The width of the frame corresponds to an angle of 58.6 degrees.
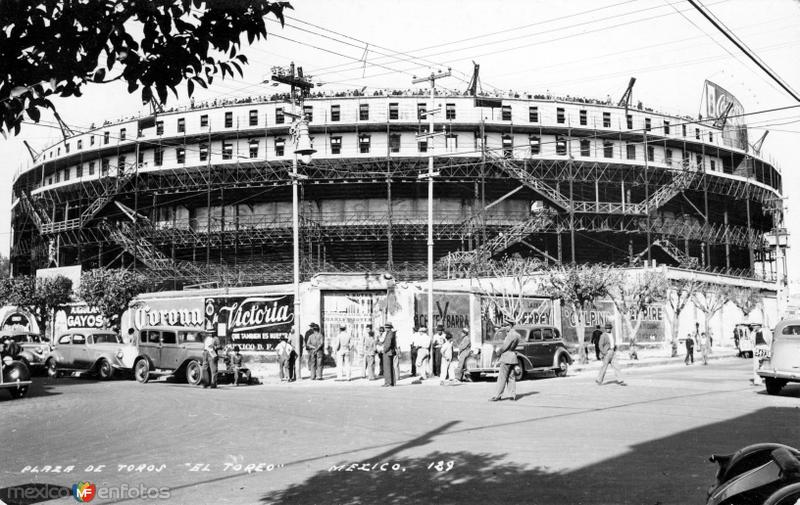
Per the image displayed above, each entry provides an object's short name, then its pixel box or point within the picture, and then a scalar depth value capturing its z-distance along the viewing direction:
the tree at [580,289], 30.86
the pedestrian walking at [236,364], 20.73
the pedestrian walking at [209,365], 19.70
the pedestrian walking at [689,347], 30.14
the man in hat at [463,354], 21.44
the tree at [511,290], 33.56
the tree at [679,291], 35.78
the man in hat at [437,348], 22.14
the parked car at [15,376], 16.53
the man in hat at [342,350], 22.73
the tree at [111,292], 32.56
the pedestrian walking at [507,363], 15.27
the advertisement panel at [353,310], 28.95
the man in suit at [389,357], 20.72
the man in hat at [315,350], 23.09
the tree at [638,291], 32.03
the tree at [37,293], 37.03
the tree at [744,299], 44.66
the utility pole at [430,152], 25.92
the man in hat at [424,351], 23.36
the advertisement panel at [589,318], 37.94
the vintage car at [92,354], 23.17
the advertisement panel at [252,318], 29.66
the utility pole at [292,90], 22.20
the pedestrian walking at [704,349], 30.80
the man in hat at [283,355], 23.39
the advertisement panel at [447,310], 30.11
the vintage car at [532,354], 22.17
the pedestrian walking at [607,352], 19.17
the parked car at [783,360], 16.52
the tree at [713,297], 37.91
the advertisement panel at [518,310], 33.50
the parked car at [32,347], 25.20
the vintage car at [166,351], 21.31
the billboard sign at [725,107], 62.97
